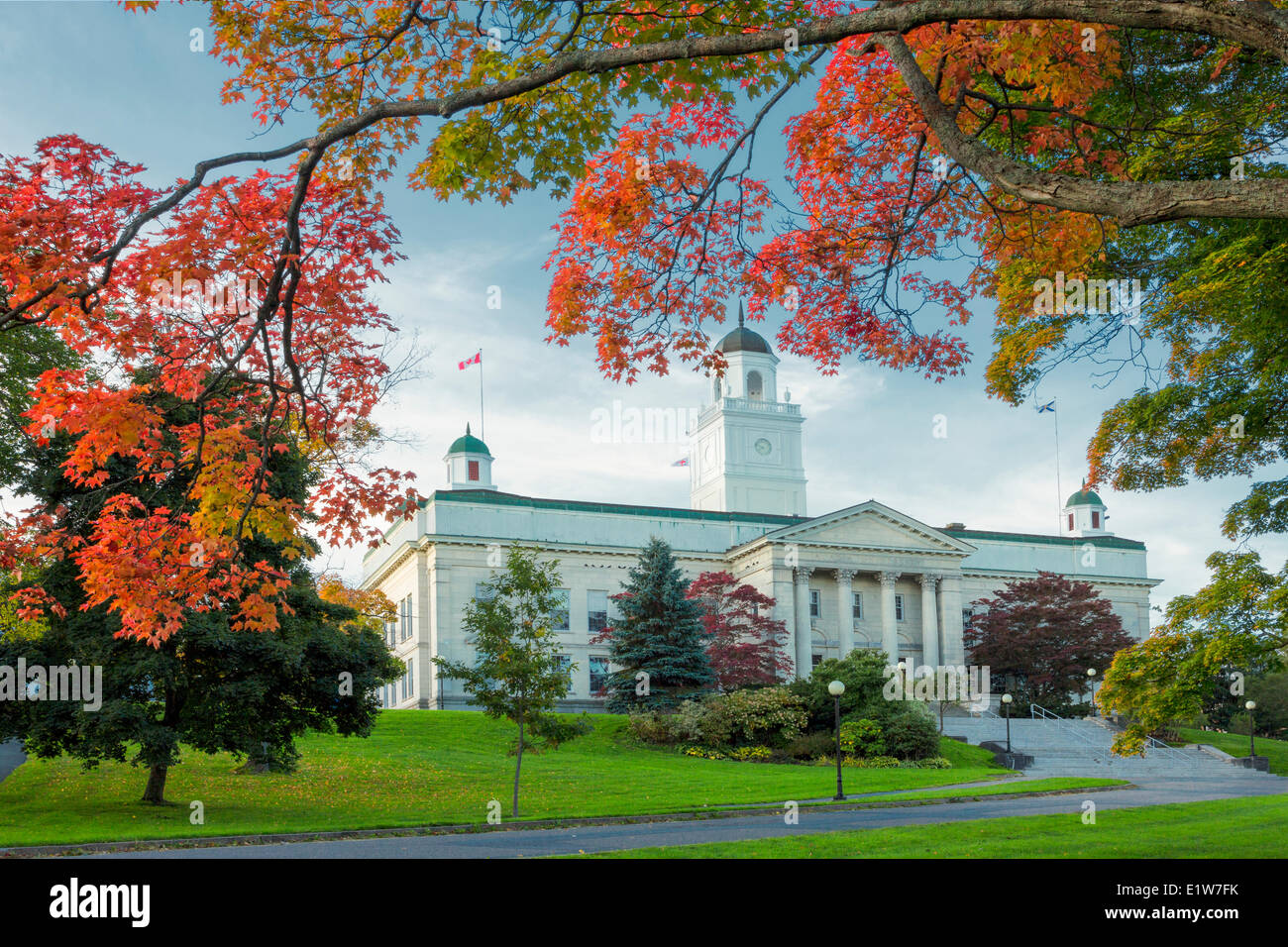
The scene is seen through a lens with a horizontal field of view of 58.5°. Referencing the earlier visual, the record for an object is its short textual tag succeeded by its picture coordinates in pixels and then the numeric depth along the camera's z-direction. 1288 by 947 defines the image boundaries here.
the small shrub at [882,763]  40.25
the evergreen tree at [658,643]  48.38
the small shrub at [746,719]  43.28
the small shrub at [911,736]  41.66
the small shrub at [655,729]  44.19
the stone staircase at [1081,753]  44.81
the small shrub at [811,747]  42.25
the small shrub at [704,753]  42.00
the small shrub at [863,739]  41.47
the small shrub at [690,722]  43.34
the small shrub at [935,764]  40.41
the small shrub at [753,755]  42.38
